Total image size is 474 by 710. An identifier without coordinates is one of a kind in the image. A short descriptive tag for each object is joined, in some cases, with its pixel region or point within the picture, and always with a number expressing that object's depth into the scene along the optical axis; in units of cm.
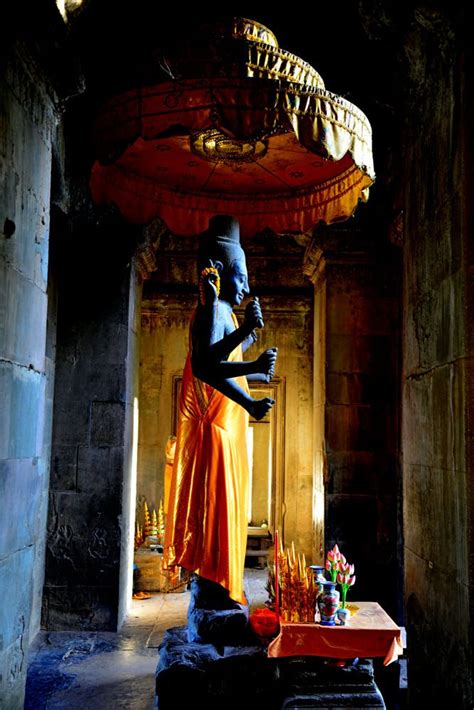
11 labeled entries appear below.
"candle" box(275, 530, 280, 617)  523
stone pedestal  480
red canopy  433
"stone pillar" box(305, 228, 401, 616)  786
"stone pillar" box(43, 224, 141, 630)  749
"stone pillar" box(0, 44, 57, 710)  365
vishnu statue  530
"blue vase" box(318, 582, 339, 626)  501
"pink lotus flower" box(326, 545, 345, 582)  536
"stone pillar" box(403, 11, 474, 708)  327
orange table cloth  488
